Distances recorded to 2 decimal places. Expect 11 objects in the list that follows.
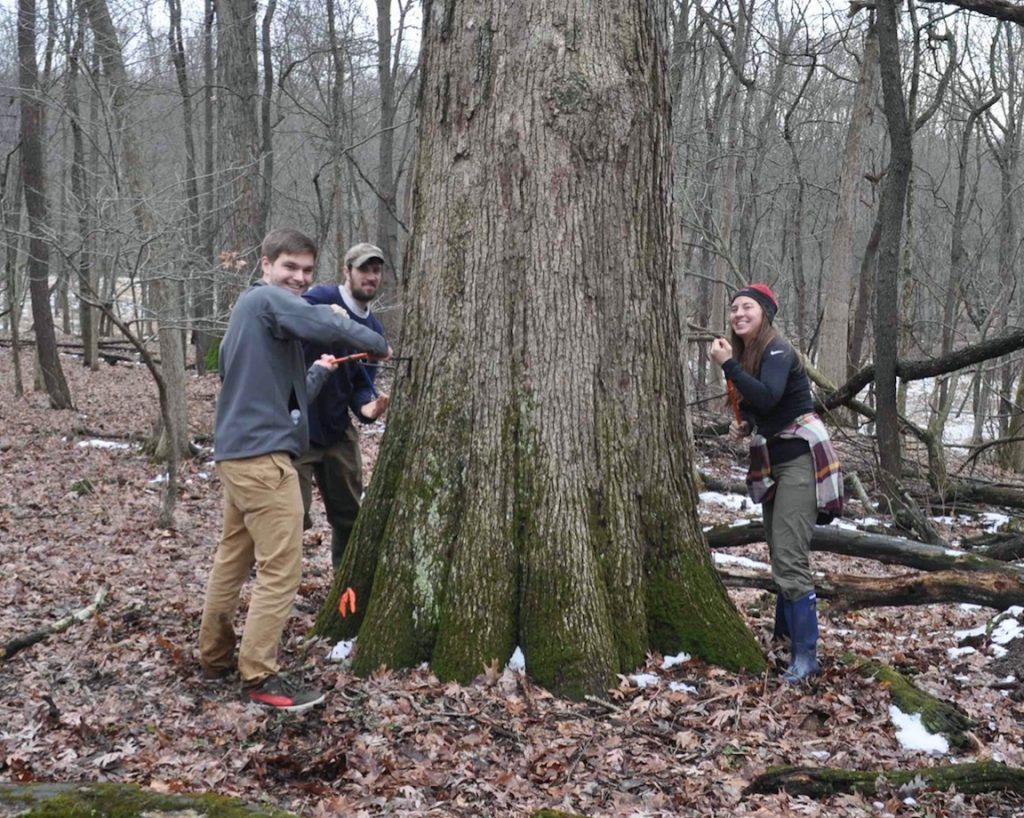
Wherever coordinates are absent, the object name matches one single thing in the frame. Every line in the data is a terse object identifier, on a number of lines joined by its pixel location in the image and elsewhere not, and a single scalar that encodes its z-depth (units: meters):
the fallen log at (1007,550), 7.69
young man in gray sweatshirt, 4.32
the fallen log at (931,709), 4.17
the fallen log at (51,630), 5.08
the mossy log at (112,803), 2.88
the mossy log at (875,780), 3.60
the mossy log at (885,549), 6.12
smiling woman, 4.78
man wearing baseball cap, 5.51
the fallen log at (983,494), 10.93
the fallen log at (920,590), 5.76
